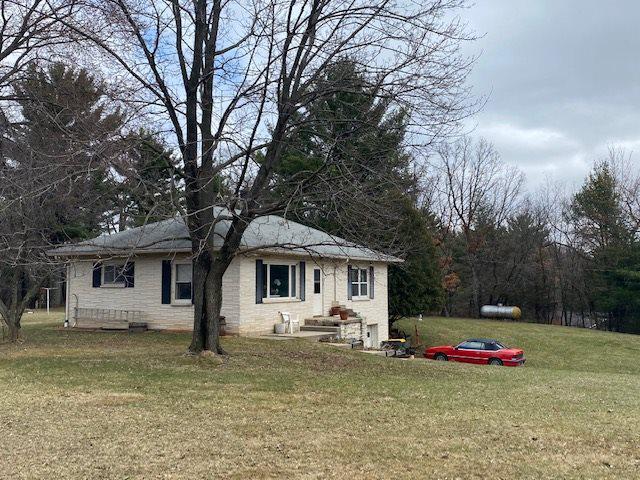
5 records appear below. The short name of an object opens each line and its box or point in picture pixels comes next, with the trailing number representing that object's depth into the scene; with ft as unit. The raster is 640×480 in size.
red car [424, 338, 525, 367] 73.77
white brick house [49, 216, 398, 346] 64.07
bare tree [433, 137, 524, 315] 155.74
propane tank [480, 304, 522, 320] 146.00
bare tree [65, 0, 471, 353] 37.52
